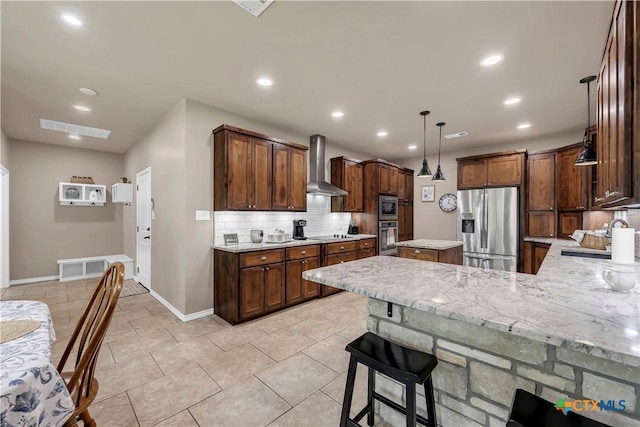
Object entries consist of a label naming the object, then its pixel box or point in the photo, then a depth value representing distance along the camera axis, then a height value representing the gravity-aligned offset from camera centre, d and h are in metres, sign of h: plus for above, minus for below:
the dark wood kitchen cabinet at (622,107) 1.09 +0.49
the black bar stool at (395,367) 1.20 -0.72
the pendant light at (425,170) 3.83 +0.64
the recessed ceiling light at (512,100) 3.31 +1.41
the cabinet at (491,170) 4.68 +0.79
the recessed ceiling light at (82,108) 3.54 +1.40
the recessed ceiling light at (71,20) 1.95 +1.42
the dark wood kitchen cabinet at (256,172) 3.41 +0.57
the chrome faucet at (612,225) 2.17 -0.12
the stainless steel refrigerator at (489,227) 4.59 -0.25
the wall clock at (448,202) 5.96 +0.25
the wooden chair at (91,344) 1.18 -0.63
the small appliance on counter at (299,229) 4.45 -0.27
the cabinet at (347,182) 5.23 +0.61
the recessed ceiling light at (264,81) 2.84 +1.42
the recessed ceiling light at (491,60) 2.42 +1.42
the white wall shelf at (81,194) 5.44 +0.39
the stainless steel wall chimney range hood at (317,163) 4.83 +0.92
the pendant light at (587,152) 2.81 +0.66
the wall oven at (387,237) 5.40 -0.50
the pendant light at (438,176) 4.16 +0.58
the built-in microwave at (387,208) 5.47 +0.11
